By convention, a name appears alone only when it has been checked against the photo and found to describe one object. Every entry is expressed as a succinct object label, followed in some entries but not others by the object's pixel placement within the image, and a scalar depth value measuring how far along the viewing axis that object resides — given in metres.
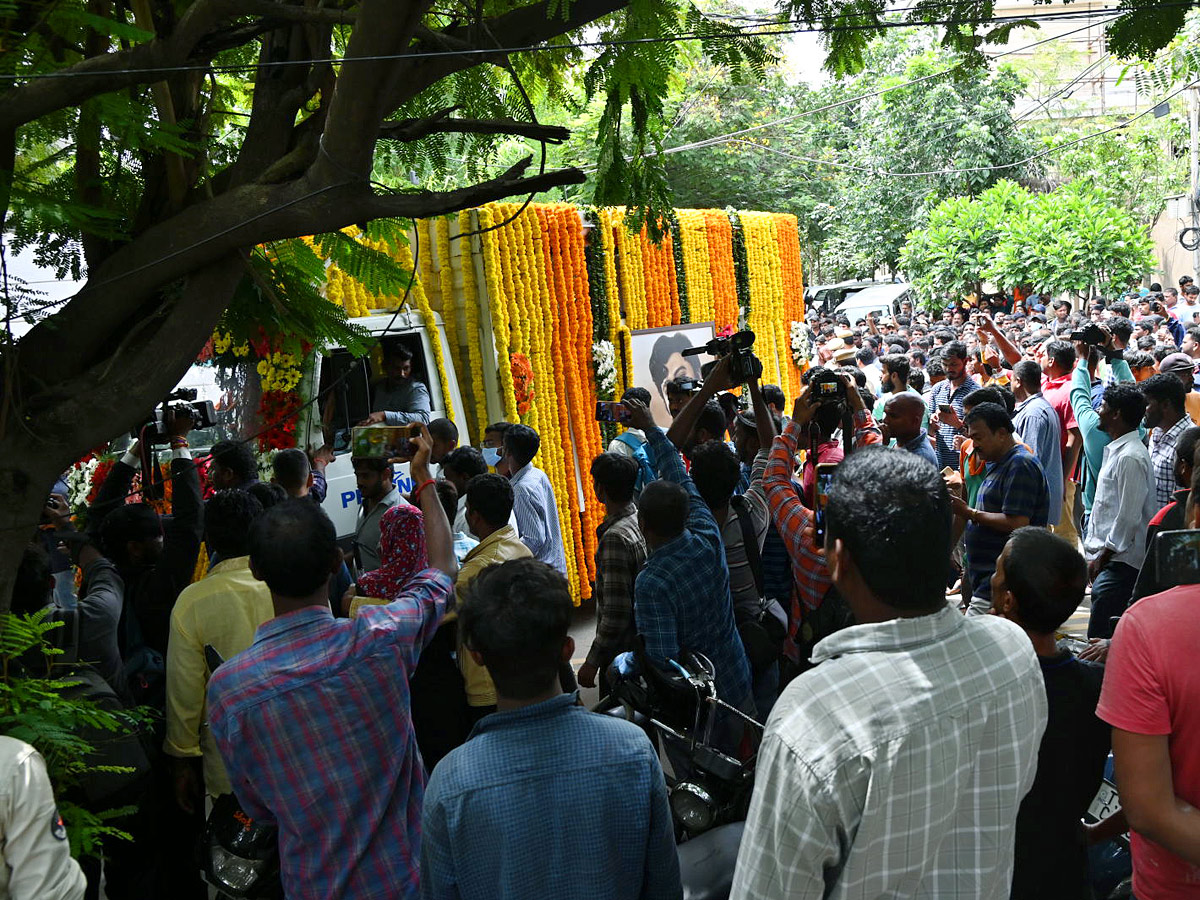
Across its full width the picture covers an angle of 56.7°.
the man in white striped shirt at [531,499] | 6.21
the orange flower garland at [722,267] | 12.65
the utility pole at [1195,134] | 22.32
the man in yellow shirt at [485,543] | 4.59
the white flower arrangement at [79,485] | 6.76
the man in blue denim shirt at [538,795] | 2.21
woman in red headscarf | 4.52
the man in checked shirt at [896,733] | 1.77
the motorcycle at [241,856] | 3.11
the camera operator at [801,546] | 4.30
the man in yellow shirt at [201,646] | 3.90
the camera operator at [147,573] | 4.49
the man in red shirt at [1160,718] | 2.25
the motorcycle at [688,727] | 3.07
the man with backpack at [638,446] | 5.70
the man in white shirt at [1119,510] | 5.59
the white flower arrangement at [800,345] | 15.03
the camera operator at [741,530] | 4.62
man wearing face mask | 7.28
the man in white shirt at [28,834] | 2.35
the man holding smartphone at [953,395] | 9.03
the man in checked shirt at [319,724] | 2.75
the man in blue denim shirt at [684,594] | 4.01
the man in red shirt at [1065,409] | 8.65
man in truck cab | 8.16
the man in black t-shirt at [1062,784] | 2.69
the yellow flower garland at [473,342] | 8.90
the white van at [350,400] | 7.65
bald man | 6.17
